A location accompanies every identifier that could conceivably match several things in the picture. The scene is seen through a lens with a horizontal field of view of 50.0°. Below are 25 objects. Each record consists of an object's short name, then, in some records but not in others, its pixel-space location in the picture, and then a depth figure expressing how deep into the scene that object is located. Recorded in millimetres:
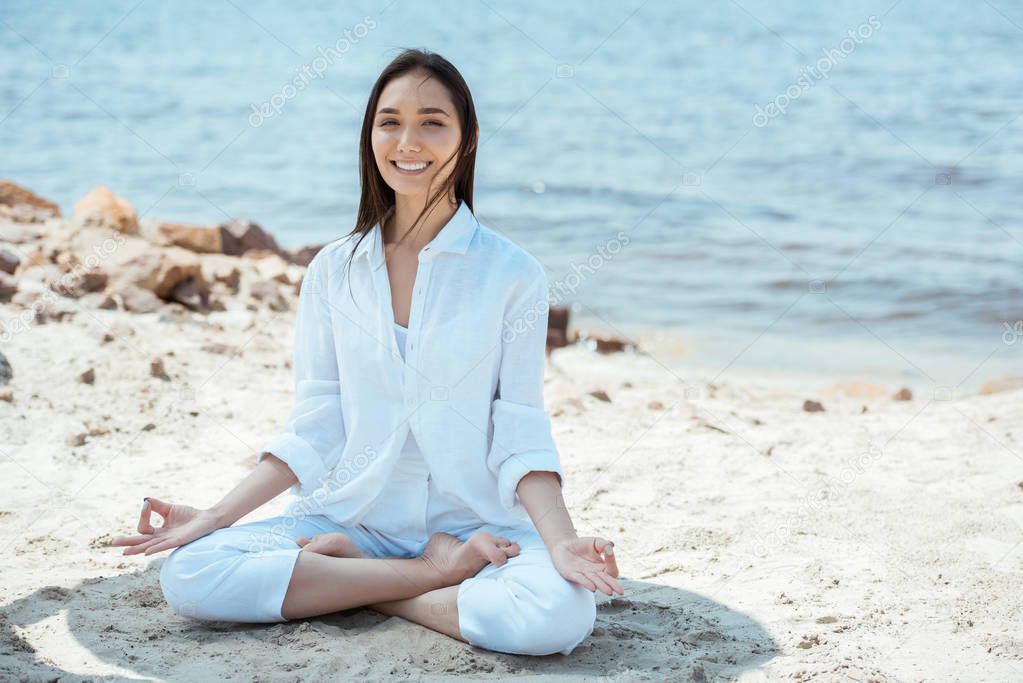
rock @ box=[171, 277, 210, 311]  5605
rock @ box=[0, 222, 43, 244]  6057
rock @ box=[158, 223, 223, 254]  6582
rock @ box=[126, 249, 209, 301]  5516
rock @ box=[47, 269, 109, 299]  5312
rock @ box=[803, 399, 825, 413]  4852
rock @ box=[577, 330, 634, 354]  6383
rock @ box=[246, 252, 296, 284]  6340
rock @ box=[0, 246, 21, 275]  5402
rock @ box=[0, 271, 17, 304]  5098
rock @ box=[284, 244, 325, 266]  7266
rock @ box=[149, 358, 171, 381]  4586
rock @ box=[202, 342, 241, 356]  5027
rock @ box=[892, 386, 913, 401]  5234
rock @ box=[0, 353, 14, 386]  4346
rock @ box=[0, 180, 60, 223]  6938
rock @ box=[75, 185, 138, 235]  6355
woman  2691
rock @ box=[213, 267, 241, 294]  6004
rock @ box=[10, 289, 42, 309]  5047
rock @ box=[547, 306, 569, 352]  6363
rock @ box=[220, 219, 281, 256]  6883
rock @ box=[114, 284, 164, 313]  5348
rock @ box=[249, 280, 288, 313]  5910
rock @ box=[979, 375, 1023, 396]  5215
